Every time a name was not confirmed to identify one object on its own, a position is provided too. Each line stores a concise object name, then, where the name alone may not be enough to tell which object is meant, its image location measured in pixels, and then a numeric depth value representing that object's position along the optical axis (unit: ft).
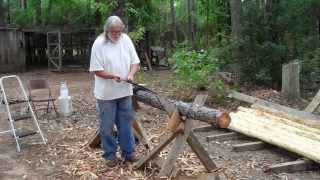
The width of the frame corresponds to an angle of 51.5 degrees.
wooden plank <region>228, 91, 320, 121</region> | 20.09
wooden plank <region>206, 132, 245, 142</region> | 18.06
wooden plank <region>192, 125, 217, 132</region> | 19.59
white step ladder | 17.30
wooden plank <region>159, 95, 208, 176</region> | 12.90
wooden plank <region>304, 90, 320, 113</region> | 20.85
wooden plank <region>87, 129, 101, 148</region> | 16.49
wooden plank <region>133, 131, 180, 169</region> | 13.52
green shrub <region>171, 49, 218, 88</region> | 25.62
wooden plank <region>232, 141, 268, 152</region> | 16.53
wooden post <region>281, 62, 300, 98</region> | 25.26
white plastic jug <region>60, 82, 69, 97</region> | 22.94
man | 13.88
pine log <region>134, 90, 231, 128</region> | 12.16
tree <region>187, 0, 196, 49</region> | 52.98
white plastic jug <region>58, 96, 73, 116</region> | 22.64
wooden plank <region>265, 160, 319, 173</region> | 14.29
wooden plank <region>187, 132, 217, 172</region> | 13.03
